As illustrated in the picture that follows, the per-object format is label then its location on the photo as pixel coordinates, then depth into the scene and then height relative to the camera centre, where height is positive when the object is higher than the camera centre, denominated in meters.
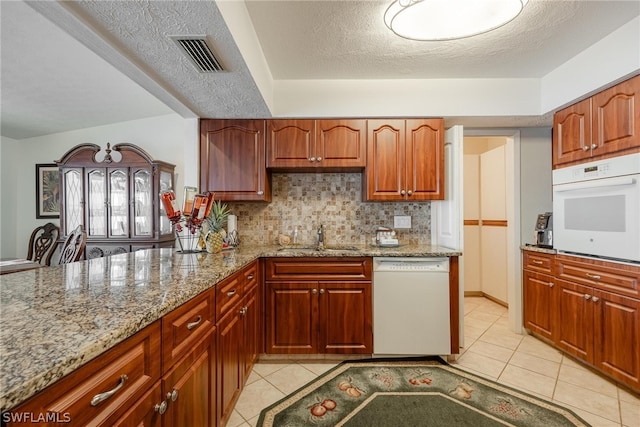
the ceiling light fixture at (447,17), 1.46 +1.06
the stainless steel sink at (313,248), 2.55 -0.34
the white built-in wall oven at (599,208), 1.84 +0.02
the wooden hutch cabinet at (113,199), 3.69 +0.22
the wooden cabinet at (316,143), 2.55 +0.64
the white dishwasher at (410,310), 2.29 -0.79
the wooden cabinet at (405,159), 2.54 +0.49
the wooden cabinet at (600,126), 1.87 +0.64
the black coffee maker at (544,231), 2.66 -0.18
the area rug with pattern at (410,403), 1.64 -1.21
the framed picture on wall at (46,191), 4.50 +0.39
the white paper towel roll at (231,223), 2.69 -0.09
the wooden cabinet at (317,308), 2.29 -0.77
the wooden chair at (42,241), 3.95 -0.38
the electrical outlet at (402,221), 2.87 -0.09
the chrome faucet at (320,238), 2.68 -0.24
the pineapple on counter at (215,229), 2.12 -0.12
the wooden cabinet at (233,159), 2.58 +0.51
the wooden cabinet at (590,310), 1.85 -0.76
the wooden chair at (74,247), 2.70 -0.31
